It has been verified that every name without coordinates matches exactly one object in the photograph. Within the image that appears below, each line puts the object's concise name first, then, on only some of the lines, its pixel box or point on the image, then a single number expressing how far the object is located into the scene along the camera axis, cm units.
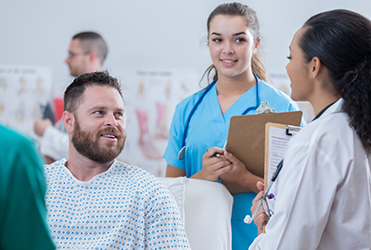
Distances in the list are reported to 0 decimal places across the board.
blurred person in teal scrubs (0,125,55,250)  97
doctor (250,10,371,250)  169
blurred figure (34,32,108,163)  300
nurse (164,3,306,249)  225
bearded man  200
